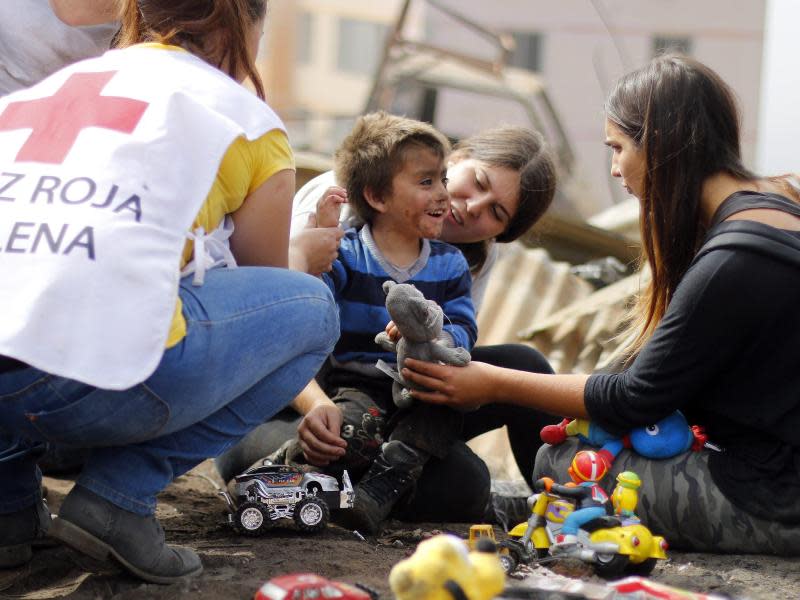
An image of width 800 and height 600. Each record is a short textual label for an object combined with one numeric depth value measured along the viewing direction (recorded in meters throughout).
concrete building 20.83
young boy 3.20
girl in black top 2.73
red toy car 1.88
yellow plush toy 1.72
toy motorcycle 2.46
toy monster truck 2.81
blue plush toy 2.88
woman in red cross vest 1.99
